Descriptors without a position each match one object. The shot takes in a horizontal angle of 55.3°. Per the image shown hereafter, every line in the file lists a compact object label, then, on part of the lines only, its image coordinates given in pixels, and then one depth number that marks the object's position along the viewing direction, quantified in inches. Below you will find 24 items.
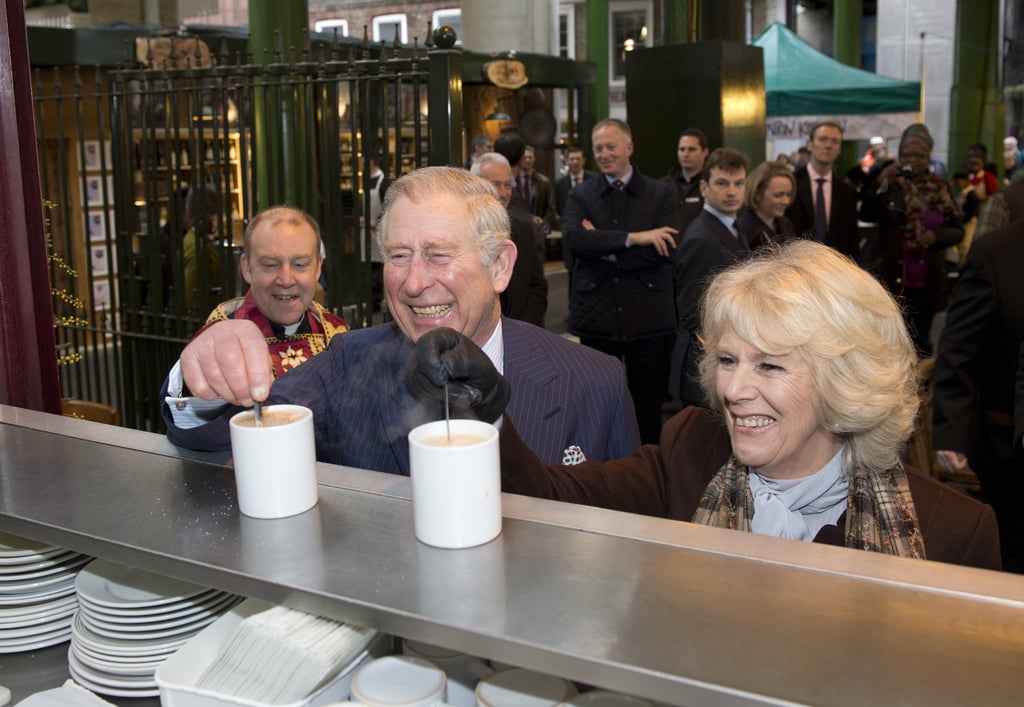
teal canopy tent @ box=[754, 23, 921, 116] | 478.0
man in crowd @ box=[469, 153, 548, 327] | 208.8
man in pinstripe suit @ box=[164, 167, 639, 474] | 86.2
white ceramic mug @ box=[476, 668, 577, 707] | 48.5
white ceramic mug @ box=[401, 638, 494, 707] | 53.2
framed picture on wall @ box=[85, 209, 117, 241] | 385.1
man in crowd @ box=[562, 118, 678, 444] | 223.1
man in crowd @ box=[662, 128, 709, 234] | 281.3
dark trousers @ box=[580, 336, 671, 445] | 228.4
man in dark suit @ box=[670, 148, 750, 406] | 190.7
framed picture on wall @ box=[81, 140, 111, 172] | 399.7
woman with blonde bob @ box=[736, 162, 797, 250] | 206.9
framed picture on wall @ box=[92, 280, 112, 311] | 376.5
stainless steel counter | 41.8
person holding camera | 291.7
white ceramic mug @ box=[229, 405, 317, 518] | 58.8
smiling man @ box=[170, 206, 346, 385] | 131.4
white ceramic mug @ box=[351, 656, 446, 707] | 49.1
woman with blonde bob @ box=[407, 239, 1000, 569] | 74.5
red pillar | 95.7
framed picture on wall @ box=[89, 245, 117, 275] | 397.9
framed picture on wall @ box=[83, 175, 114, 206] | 386.0
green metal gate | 170.9
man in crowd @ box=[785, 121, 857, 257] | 269.3
